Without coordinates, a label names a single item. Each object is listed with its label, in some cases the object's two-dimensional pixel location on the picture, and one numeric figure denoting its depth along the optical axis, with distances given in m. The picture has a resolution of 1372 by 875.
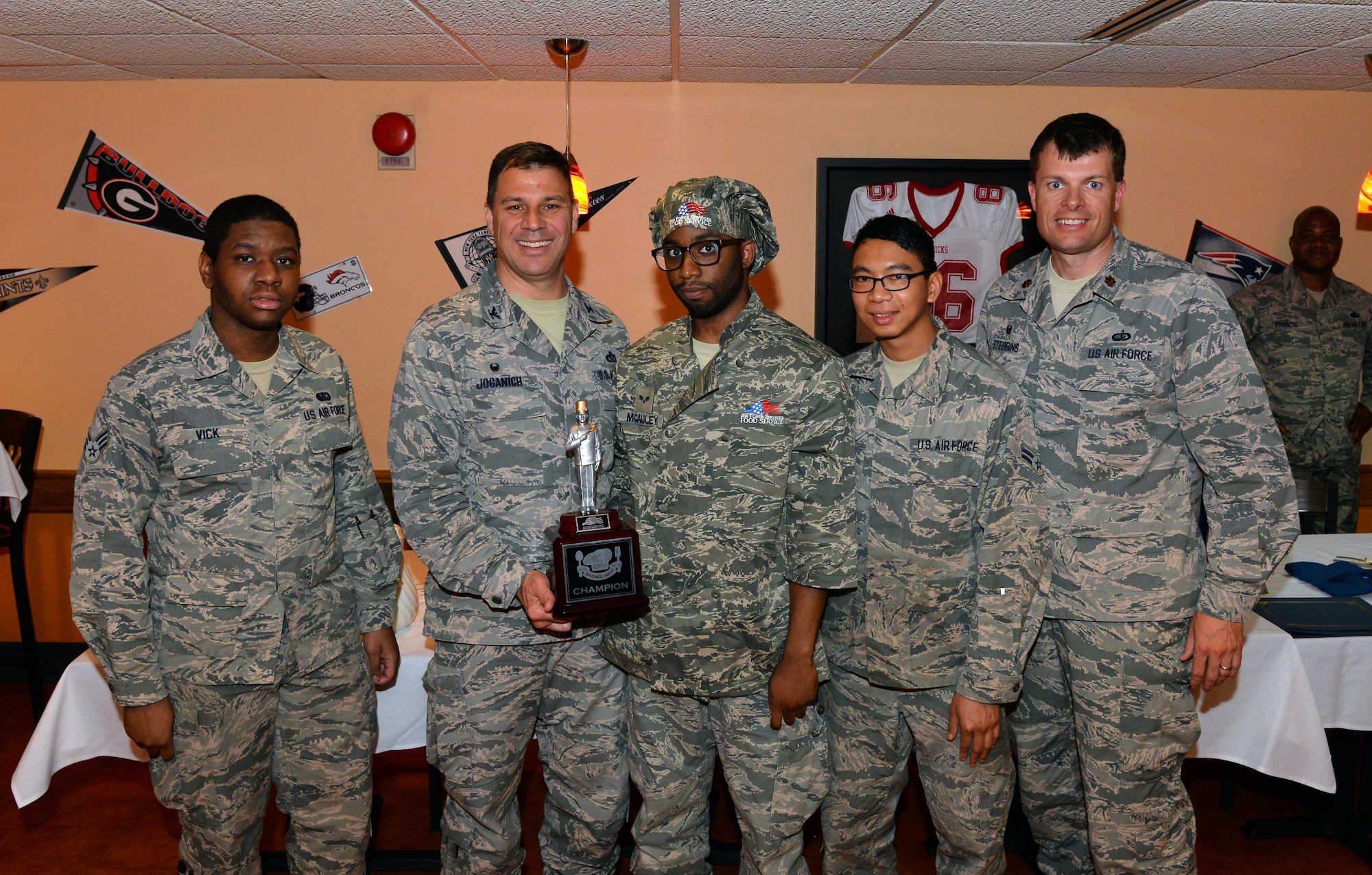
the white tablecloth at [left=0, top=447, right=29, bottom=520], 3.60
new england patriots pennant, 4.43
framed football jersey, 4.31
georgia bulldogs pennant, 4.21
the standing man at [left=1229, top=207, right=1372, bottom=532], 4.30
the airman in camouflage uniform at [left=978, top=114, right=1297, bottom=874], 2.06
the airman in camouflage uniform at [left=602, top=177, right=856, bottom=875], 1.97
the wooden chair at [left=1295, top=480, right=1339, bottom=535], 3.47
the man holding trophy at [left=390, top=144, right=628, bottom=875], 2.08
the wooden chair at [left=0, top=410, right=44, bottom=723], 3.73
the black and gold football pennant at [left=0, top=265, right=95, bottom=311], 4.25
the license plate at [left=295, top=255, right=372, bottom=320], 4.29
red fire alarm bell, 4.15
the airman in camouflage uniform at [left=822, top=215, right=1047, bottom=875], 1.99
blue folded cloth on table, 2.76
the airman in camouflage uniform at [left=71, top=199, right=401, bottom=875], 1.99
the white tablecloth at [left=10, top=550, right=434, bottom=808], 2.31
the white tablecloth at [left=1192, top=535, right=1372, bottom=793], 2.40
